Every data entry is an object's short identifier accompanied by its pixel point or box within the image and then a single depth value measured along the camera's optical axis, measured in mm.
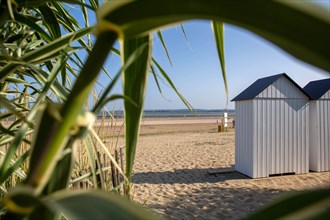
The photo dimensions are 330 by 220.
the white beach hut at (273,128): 5113
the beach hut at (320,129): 5422
